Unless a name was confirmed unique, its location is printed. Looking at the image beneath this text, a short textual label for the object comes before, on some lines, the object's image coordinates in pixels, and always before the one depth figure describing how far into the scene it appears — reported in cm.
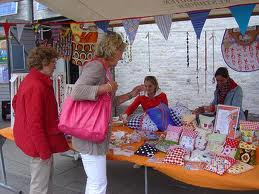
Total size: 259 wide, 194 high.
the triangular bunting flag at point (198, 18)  283
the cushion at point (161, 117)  302
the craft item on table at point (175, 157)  219
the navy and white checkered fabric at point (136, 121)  315
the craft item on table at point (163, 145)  243
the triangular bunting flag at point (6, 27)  372
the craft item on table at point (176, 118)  299
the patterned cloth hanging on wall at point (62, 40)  389
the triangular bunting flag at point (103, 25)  377
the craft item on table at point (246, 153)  215
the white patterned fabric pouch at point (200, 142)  238
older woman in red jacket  216
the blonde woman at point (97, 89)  190
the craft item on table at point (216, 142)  228
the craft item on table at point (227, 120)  237
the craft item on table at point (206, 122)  255
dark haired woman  349
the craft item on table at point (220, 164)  201
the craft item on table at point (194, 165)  210
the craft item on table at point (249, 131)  227
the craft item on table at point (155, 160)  224
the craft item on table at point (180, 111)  304
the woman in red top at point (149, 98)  343
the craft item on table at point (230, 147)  219
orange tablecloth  189
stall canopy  269
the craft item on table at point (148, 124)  303
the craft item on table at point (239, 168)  201
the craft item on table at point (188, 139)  240
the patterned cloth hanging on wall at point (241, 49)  343
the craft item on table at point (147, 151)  238
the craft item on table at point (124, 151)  240
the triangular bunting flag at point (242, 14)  243
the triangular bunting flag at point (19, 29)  383
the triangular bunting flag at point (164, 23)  314
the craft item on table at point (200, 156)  219
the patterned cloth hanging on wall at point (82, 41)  377
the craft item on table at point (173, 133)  253
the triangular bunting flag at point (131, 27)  347
